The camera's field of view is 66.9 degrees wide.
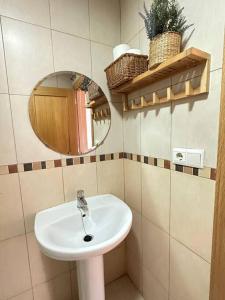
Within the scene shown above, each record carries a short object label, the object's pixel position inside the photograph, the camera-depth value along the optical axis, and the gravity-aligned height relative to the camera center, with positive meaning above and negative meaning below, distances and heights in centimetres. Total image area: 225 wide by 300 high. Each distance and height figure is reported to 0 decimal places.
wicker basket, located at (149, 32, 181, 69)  77 +37
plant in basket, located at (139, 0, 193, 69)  77 +45
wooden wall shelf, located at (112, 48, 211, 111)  70 +27
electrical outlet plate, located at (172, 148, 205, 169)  79 -16
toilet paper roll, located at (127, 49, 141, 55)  99 +43
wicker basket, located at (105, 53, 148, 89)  96 +35
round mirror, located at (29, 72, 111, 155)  108 +10
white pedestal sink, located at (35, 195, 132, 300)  78 -59
